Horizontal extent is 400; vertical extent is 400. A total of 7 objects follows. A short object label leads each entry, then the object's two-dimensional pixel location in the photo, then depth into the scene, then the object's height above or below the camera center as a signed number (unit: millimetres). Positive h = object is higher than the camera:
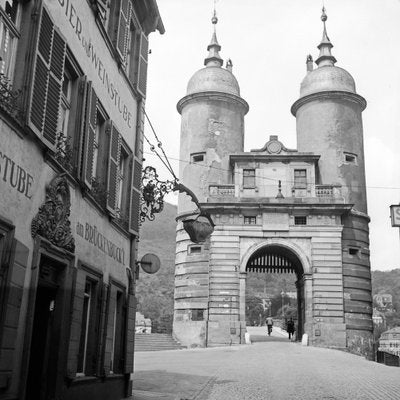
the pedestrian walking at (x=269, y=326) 46328 +2896
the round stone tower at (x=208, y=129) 41688 +16000
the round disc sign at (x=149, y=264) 14094 +2225
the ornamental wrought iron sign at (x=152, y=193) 14583 +3948
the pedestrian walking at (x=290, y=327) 42775 +2689
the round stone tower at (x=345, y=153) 37156 +14249
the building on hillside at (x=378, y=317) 149625 +12780
